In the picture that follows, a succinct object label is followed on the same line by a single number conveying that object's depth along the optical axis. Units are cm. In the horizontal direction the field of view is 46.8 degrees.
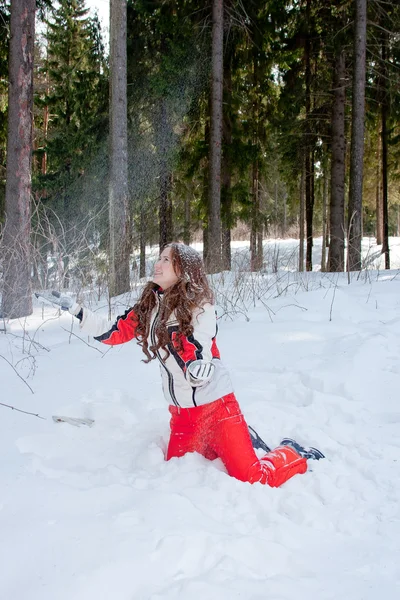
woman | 244
